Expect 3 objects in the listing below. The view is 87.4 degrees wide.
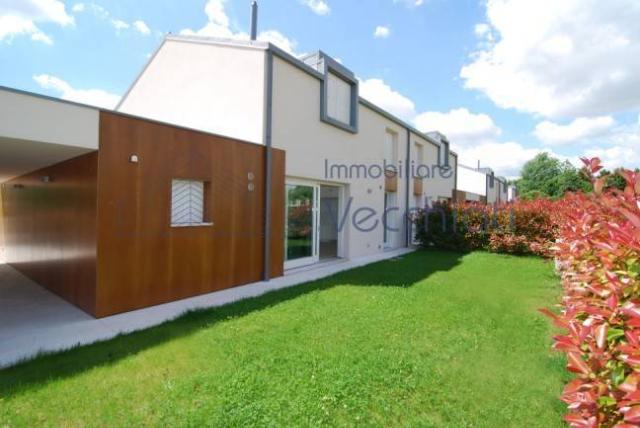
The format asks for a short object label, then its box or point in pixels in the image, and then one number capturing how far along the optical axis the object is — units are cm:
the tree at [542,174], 5716
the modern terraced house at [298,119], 892
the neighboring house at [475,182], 3750
